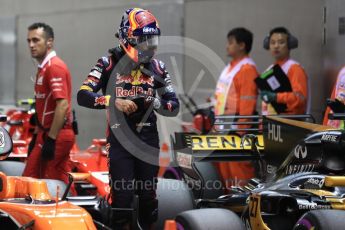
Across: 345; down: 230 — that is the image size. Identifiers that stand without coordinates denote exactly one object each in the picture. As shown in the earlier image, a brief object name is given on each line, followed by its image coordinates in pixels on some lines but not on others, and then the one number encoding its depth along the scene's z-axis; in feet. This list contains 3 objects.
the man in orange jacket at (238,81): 68.80
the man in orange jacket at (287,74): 65.51
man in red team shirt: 57.67
